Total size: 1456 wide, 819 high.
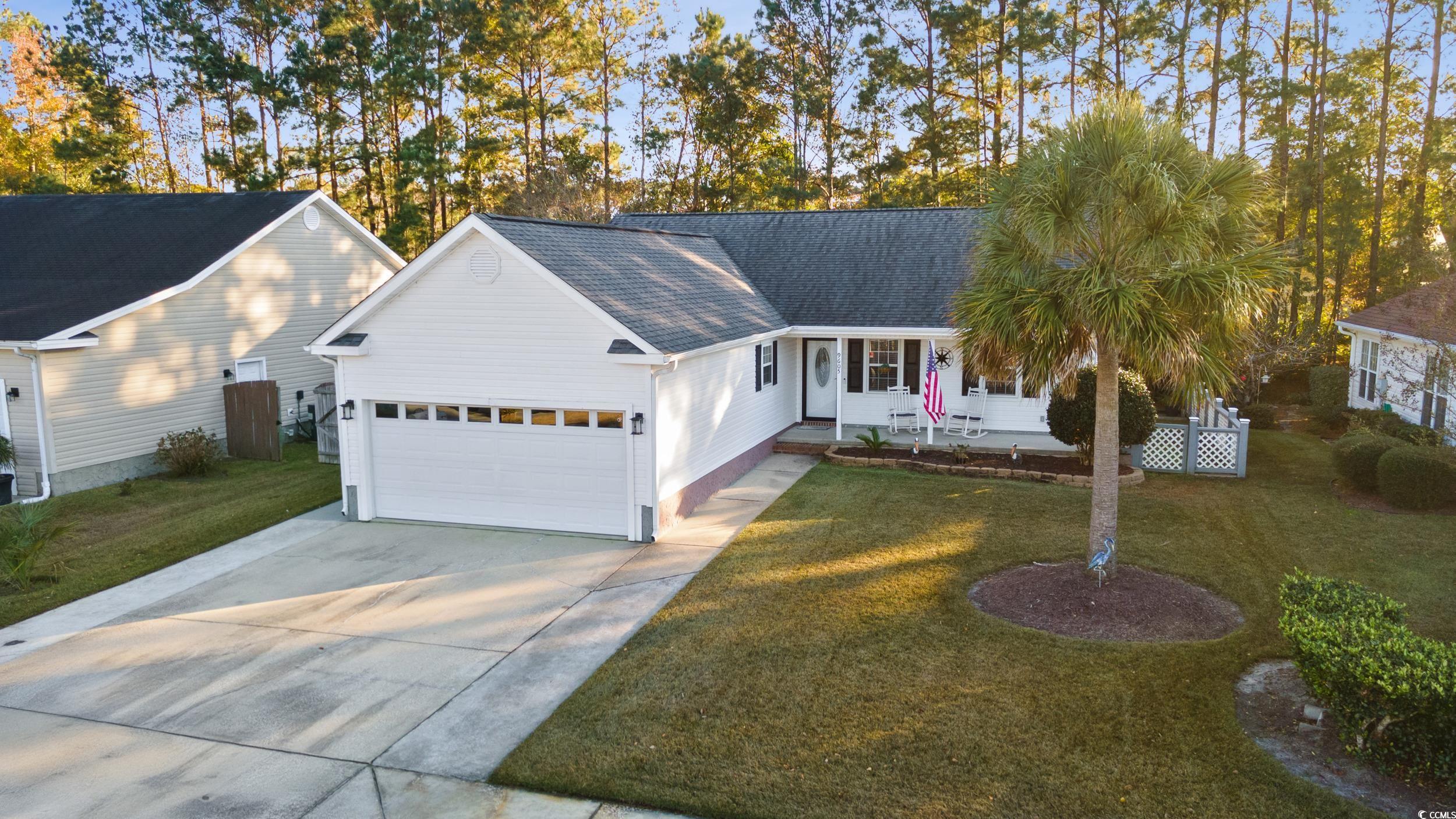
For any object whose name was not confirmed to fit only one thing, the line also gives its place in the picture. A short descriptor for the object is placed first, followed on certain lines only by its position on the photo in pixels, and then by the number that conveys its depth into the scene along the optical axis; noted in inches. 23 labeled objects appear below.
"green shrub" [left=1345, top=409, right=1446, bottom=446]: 638.5
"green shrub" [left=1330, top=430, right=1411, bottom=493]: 582.6
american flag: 713.0
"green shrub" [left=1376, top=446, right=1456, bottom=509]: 545.3
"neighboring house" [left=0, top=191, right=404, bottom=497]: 626.2
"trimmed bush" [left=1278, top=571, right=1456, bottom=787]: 248.8
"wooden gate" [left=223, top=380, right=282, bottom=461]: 746.2
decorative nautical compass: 764.0
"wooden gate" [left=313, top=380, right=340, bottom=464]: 734.5
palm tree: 371.9
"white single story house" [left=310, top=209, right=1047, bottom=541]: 512.1
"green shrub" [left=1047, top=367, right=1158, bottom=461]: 637.9
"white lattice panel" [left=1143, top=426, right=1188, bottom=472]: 668.1
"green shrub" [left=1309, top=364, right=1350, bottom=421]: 860.0
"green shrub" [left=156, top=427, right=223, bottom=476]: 679.1
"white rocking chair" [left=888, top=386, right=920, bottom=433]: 794.8
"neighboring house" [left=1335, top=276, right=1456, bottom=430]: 557.0
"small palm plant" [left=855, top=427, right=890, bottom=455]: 704.4
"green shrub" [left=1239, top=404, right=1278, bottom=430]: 880.9
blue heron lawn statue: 403.2
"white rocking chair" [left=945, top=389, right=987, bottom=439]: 776.3
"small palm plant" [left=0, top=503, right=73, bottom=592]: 449.1
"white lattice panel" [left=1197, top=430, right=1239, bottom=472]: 658.8
